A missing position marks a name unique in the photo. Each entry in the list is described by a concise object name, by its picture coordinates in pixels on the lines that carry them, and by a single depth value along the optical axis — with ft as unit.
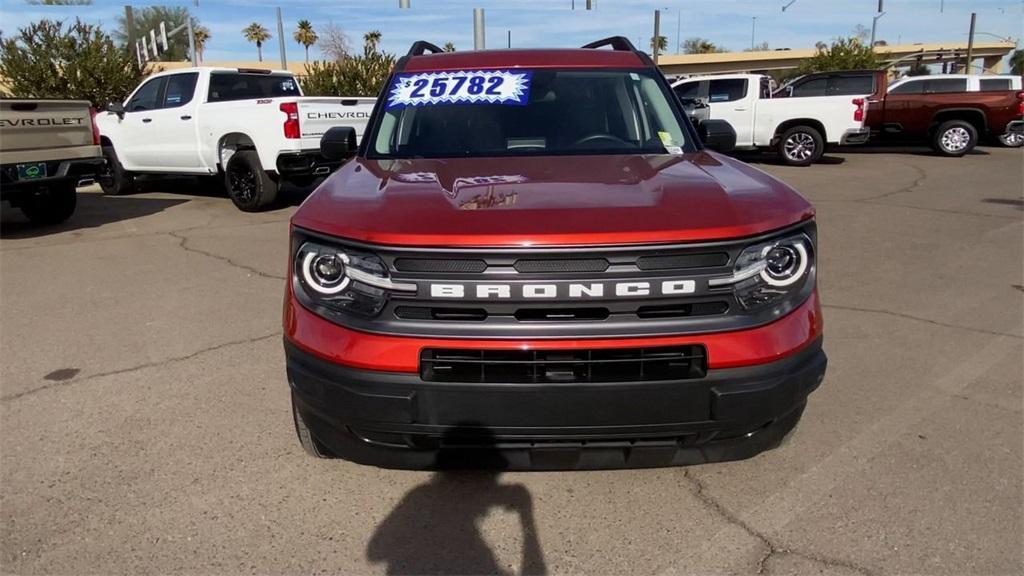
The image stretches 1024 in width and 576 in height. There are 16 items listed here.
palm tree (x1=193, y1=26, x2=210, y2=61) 191.85
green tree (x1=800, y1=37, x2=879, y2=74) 117.43
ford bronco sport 7.27
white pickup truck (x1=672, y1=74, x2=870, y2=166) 48.15
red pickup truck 52.65
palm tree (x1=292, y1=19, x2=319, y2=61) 221.87
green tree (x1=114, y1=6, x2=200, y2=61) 159.22
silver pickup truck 25.79
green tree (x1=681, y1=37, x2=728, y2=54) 263.06
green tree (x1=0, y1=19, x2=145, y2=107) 46.98
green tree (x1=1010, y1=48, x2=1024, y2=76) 246.88
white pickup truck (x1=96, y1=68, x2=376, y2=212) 29.50
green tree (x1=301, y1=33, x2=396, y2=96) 63.10
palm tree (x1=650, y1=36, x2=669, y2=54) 255.29
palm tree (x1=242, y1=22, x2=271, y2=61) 237.25
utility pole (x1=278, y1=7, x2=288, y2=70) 103.87
